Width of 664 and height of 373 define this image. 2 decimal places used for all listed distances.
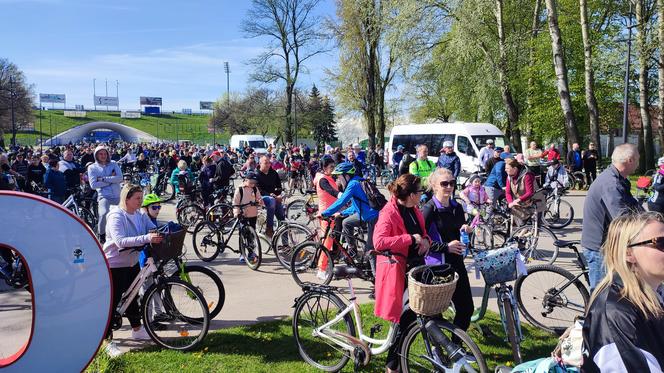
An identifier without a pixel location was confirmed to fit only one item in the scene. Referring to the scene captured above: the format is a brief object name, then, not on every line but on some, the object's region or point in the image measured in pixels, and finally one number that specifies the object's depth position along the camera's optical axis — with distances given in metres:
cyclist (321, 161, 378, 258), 6.49
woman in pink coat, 3.78
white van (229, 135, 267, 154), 40.59
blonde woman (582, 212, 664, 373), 1.75
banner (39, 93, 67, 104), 140.62
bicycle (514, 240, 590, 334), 4.95
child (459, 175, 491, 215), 9.07
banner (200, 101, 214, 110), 152.98
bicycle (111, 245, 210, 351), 4.80
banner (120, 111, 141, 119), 126.56
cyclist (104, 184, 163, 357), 4.80
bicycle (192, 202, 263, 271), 7.96
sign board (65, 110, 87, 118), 117.19
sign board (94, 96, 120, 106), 147.48
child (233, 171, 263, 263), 8.05
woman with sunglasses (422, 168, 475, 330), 4.21
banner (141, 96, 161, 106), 152.12
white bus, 19.12
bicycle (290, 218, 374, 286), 6.82
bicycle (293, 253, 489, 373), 3.31
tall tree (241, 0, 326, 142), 37.12
